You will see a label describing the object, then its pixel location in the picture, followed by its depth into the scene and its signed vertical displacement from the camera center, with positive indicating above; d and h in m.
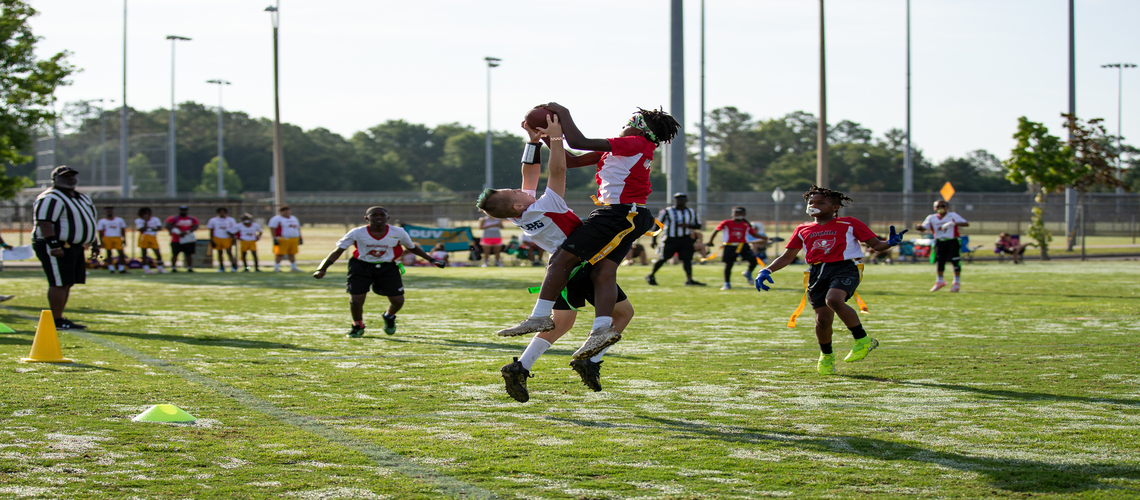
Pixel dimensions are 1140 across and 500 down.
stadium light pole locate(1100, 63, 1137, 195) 67.25 +10.58
